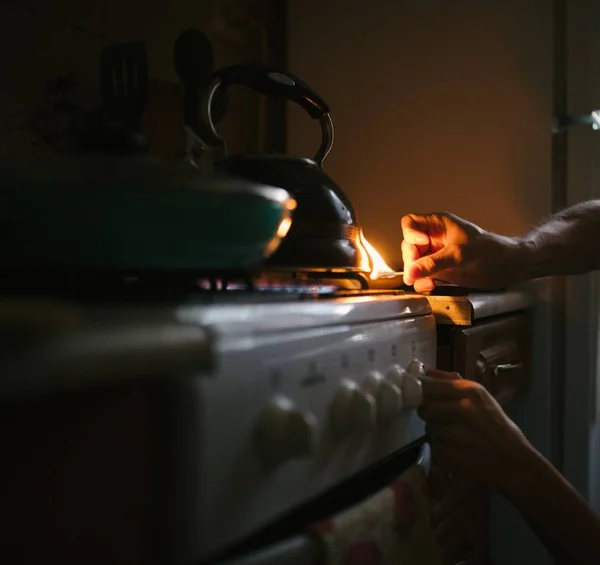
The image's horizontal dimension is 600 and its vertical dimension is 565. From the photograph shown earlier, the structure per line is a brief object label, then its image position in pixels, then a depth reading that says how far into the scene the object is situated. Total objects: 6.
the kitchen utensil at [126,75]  1.00
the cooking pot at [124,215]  0.38
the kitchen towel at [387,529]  0.44
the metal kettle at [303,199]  0.70
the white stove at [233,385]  0.29
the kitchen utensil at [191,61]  1.14
